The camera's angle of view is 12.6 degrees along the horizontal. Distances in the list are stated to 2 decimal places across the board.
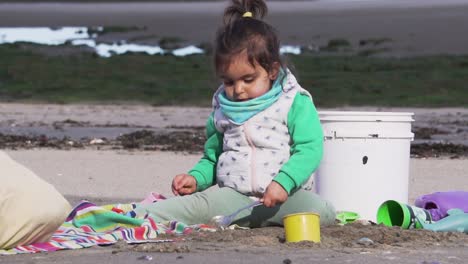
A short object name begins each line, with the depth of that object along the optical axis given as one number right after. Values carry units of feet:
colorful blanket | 31.99
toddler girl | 34.82
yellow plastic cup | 31.50
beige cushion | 30.50
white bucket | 38.81
